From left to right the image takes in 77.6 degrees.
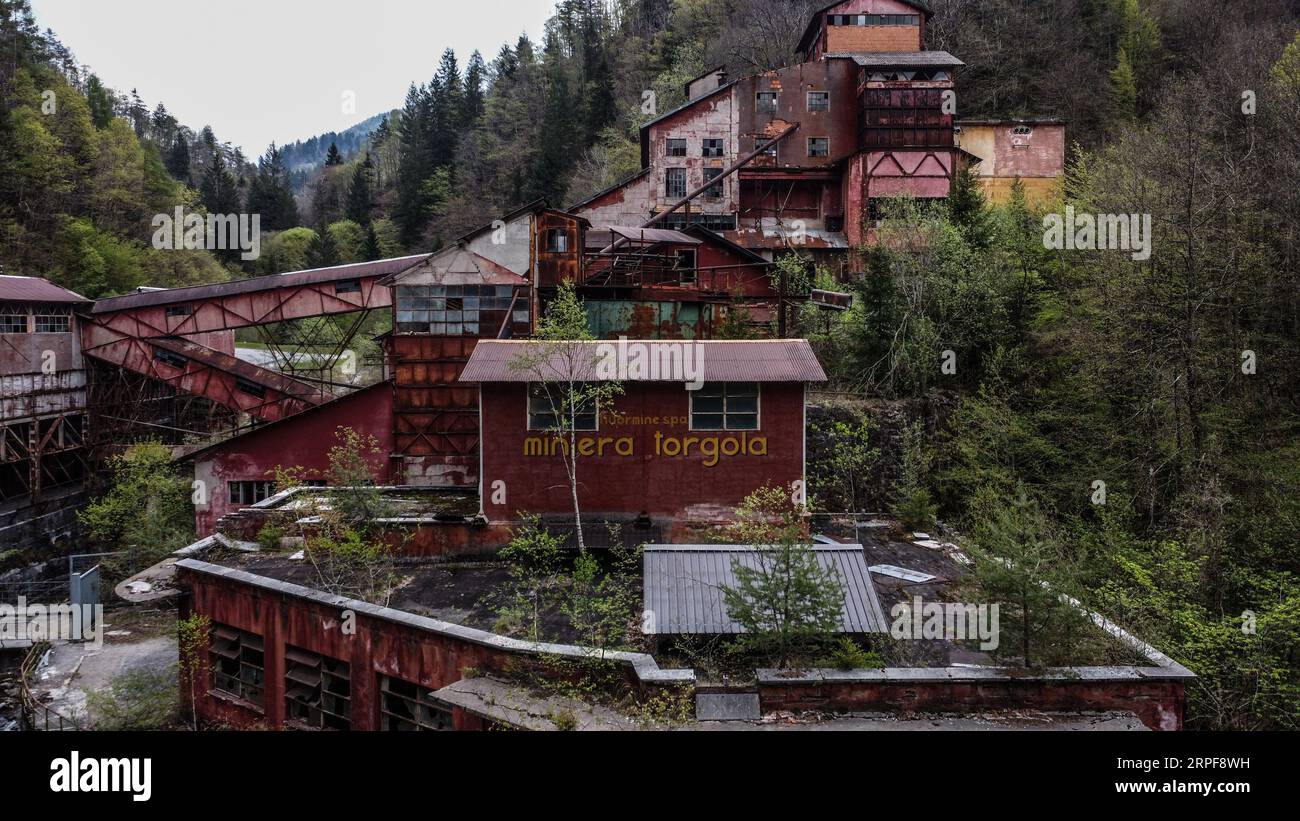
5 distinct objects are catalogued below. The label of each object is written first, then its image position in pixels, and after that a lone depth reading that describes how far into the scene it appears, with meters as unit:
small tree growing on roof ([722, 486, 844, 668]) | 12.17
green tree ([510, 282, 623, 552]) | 18.17
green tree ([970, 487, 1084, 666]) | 11.96
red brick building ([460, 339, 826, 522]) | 19.02
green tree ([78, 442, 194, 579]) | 26.55
